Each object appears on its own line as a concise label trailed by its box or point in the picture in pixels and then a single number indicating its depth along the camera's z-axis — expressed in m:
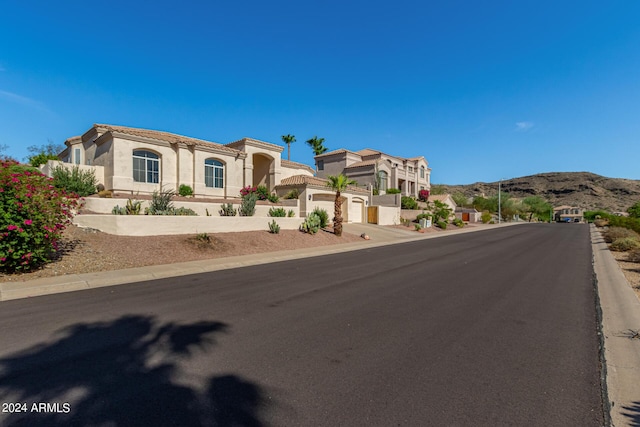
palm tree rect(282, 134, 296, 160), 57.97
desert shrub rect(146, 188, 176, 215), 15.91
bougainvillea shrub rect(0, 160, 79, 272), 8.13
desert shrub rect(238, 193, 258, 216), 19.78
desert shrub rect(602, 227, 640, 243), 20.20
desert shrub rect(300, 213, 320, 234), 20.44
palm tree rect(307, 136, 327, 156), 61.47
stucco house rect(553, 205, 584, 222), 100.94
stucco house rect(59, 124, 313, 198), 20.70
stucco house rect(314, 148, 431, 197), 41.78
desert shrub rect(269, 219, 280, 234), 18.62
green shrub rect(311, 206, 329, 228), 22.51
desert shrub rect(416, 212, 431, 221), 36.50
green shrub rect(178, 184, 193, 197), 22.55
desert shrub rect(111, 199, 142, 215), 15.03
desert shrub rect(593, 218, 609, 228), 43.88
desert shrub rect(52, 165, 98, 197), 17.56
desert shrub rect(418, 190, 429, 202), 51.12
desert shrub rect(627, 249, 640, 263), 12.62
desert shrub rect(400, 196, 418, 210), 42.06
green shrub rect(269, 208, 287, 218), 20.92
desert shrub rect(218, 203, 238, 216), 18.56
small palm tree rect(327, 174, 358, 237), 21.62
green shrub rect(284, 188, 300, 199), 27.14
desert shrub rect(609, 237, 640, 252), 15.94
